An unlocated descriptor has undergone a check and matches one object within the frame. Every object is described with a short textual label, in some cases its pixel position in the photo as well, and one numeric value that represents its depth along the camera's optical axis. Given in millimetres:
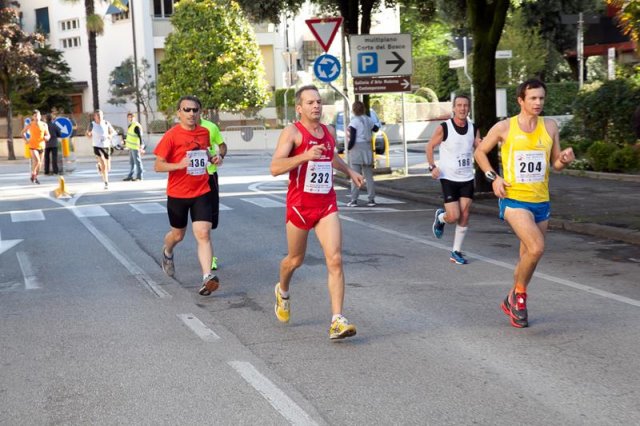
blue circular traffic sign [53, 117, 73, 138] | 28328
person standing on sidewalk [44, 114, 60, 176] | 31109
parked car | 35072
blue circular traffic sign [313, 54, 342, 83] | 23719
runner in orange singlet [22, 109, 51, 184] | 28156
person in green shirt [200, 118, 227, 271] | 10570
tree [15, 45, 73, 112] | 55062
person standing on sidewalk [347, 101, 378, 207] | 18328
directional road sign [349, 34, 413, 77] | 23500
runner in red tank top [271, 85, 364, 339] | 7582
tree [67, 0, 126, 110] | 48969
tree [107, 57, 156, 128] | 60438
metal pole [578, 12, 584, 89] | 38625
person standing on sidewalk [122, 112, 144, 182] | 27172
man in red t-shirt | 9930
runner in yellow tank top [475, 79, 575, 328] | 7922
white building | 62531
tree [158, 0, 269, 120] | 52719
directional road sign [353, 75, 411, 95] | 23516
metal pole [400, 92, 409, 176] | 25188
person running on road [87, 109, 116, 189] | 25734
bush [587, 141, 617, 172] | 21828
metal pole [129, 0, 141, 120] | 51906
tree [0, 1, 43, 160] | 47281
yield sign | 22703
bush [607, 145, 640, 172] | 21219
